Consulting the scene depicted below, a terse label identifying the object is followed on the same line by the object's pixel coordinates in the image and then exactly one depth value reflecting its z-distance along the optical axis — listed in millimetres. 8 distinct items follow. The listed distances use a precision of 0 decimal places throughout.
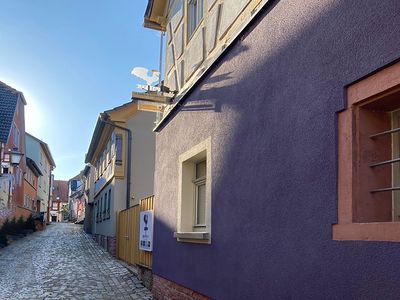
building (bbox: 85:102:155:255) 19422
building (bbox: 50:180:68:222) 78325
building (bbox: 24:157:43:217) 36125
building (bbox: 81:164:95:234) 32794
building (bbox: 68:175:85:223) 54512
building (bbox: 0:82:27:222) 23339
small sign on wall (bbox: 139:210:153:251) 10633
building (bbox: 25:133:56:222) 43869
